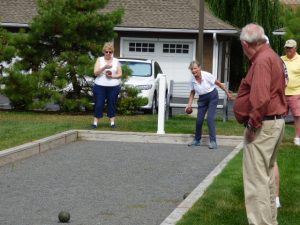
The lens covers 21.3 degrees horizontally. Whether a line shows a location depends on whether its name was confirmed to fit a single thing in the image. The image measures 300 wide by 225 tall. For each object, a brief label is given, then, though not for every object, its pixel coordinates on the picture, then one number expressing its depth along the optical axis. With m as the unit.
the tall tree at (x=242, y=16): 34.69
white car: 20.52
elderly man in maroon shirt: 6.56
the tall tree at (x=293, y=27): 21.25
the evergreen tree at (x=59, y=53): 18.67
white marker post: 14.70
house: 30.67
